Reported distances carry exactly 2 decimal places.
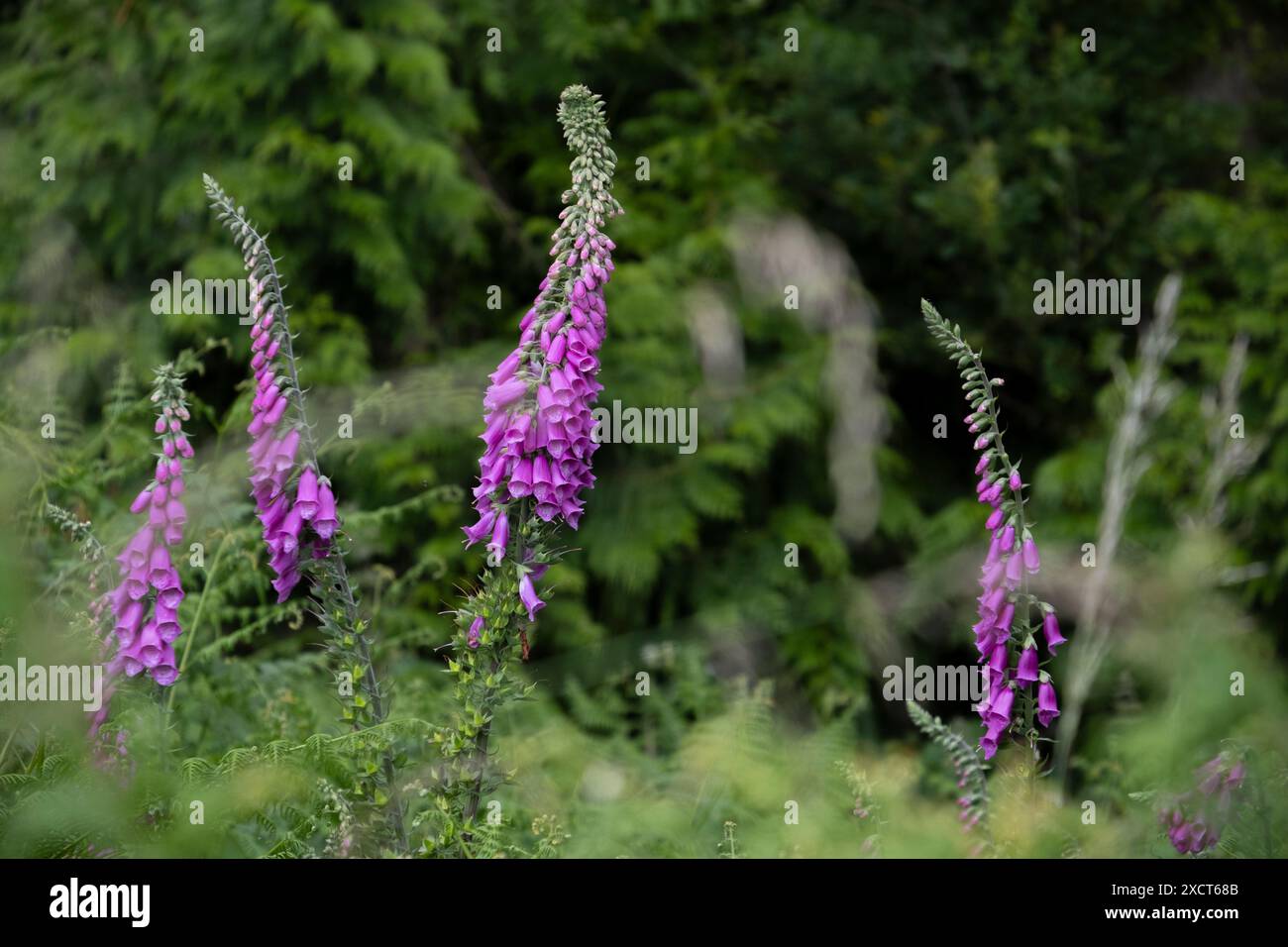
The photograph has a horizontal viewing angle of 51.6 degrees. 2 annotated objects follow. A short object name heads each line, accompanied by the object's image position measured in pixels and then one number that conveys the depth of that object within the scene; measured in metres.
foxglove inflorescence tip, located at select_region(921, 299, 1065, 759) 2.88
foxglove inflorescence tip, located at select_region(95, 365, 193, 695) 3.12
